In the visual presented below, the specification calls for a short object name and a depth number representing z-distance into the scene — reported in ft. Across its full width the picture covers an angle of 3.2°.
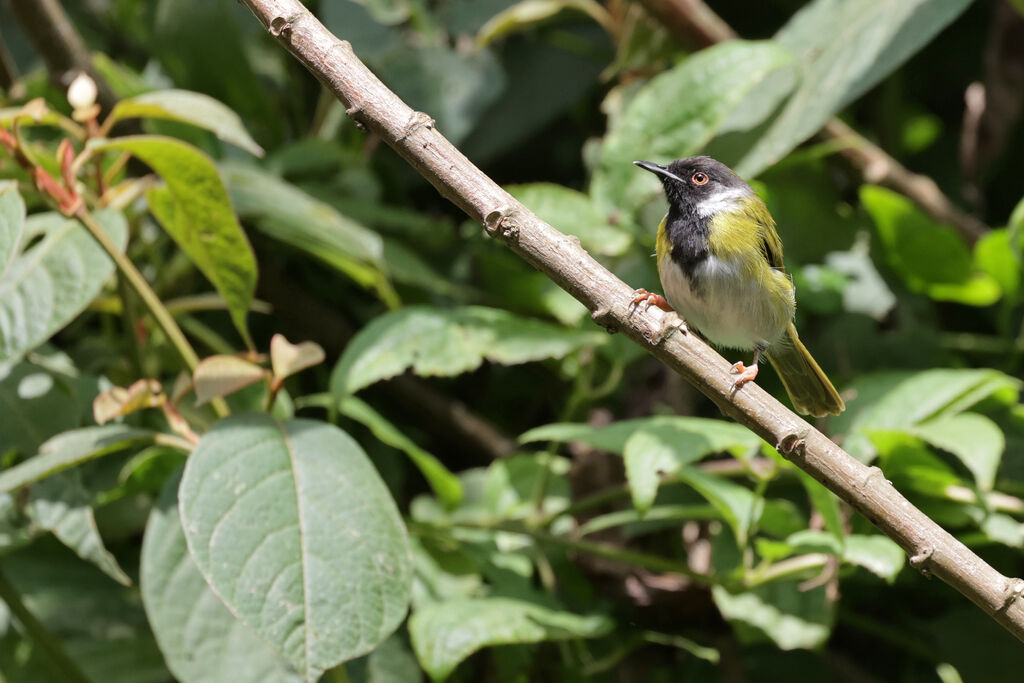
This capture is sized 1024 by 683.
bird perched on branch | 13.32
